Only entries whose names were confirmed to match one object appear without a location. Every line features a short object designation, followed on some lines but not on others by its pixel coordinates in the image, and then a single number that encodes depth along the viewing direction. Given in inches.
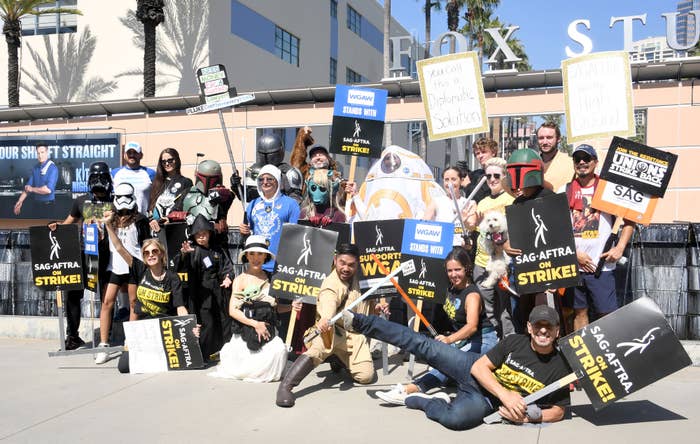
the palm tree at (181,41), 914.1
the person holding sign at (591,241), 208.5
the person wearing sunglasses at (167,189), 279.4
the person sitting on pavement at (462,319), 212.5
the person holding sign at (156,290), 252.1
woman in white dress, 235.3
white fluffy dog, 220.8
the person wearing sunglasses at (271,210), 259.4
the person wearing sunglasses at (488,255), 225.1
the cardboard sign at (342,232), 259.1
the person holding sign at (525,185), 208.8
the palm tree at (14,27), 898.1
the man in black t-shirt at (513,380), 180.4
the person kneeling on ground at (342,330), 218.5
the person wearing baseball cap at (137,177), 289.4
